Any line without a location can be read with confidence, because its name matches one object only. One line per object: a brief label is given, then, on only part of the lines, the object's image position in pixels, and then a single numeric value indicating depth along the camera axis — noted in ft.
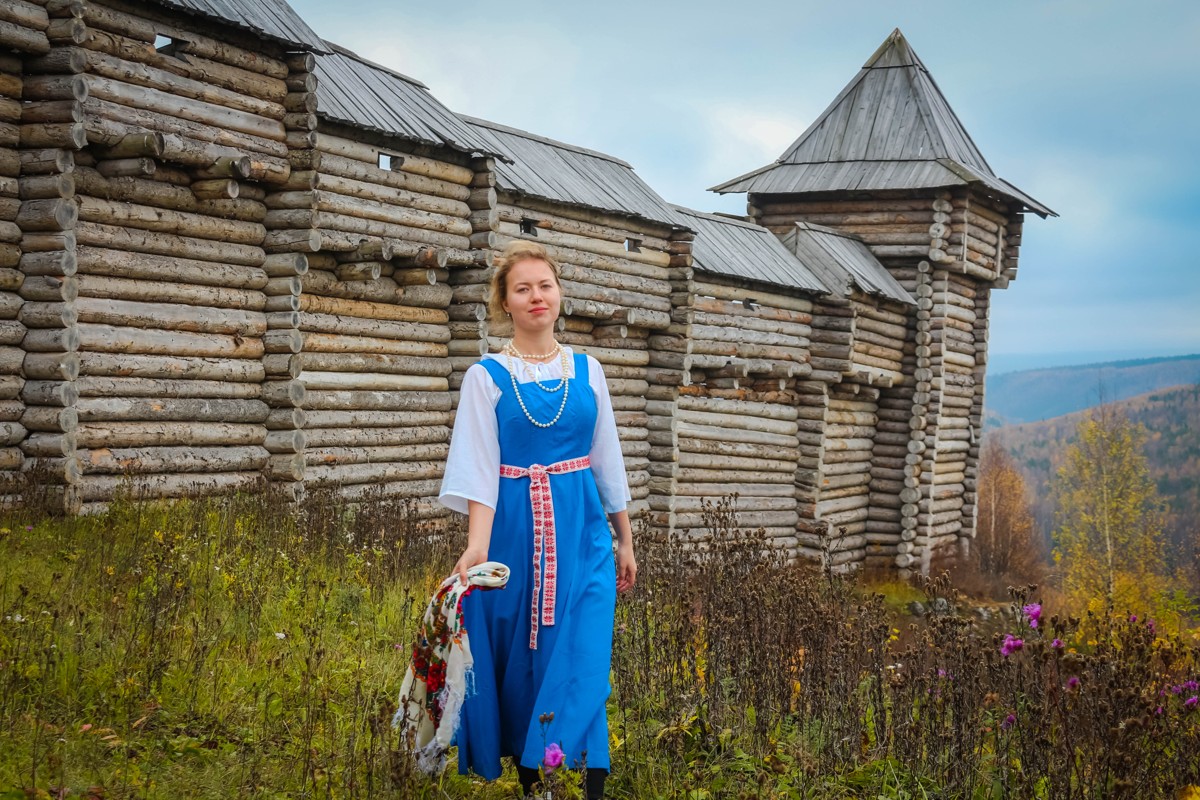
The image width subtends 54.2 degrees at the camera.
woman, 13.34
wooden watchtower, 73.00
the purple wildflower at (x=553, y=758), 12.28
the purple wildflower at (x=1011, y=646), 15.85
